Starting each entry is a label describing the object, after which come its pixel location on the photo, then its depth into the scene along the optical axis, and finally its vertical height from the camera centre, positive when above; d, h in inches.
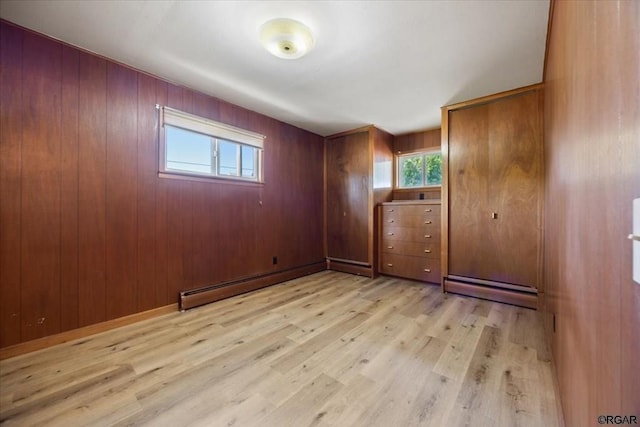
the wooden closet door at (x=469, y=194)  113.6 +9.1
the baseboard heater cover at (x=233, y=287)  102.1 -34.9
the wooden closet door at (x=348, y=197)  155.4 +10.8
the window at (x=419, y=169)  156.2 +28.7
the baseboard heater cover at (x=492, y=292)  102.0 -34.1
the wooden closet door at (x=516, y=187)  102.6 +11.3
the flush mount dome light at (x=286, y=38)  67.3 +48.7
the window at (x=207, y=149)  100.9 +29.0
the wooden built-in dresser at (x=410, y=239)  131.6 -14.2
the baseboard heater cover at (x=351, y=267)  152.1 -34.0
